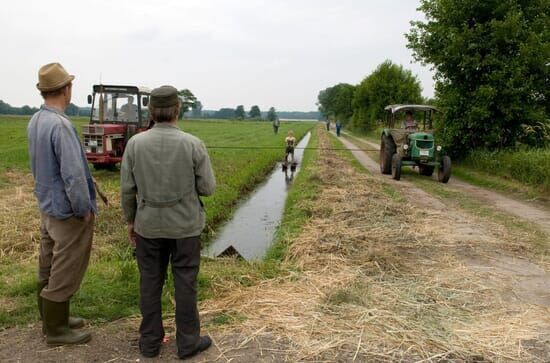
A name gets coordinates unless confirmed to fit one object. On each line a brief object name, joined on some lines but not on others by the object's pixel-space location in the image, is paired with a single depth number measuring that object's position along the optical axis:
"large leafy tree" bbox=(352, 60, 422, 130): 39.22
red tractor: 12.62
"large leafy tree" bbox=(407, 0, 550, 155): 13.93
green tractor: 13.56
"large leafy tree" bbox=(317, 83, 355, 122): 72.56
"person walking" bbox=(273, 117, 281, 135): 42.79
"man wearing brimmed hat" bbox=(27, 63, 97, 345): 3.37
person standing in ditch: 15.89
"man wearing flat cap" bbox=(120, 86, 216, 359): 3.37
